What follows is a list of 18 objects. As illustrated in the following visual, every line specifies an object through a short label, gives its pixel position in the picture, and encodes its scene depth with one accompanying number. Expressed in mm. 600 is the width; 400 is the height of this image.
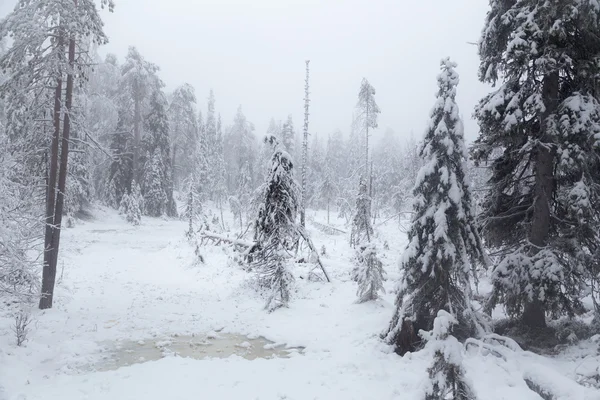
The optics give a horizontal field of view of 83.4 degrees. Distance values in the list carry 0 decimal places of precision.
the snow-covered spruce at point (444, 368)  3701
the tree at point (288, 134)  41594
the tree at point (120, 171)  35688
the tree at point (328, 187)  45219
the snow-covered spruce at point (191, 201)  29734
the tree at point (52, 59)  10898
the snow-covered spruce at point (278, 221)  13453
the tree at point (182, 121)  41469
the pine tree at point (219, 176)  51031
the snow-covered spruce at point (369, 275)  12188
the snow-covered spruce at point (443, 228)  8117
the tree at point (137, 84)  35406
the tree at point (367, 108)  33812
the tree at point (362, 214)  22375
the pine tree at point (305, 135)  25439
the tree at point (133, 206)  33219
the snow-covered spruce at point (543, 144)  7605
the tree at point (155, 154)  36938
